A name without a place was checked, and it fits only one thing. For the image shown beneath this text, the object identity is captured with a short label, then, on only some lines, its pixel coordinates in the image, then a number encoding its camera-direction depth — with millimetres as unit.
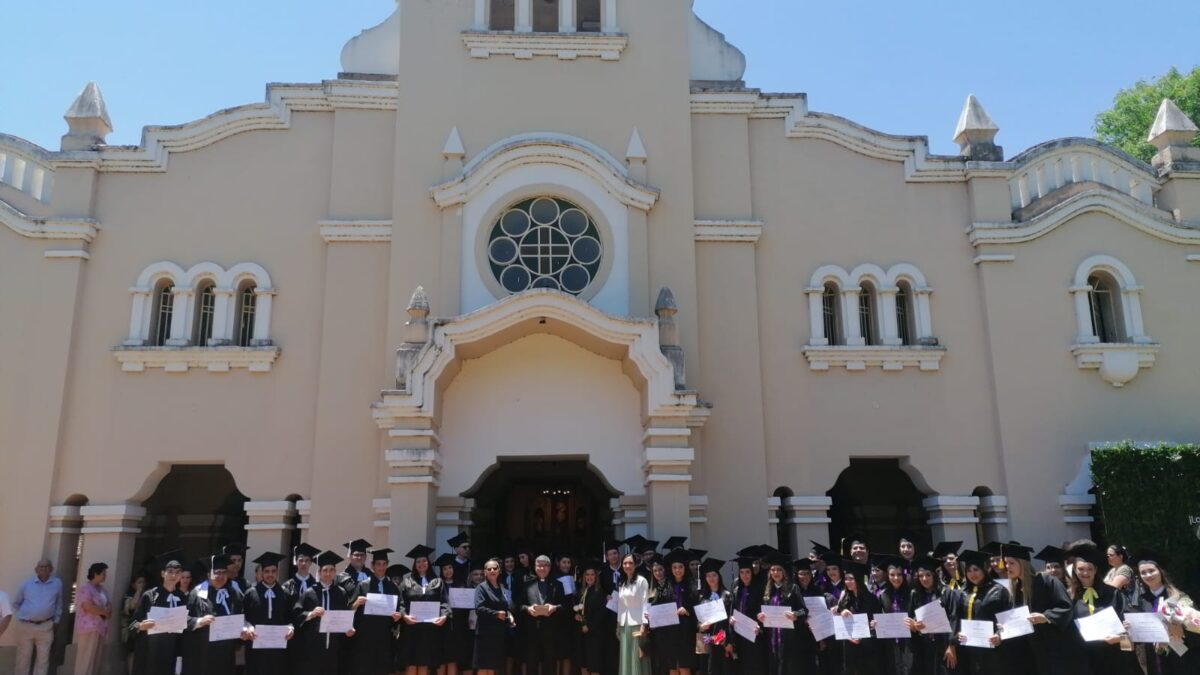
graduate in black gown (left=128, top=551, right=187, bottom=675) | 10961
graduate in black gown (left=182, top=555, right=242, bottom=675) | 10961
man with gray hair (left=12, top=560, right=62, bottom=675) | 13430
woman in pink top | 13453
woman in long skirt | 11586
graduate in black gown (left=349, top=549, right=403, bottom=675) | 11484
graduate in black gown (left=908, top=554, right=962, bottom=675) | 10484
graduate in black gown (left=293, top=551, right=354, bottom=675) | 11320
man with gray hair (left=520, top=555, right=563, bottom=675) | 12227
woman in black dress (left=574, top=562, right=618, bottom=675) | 12117
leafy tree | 26875
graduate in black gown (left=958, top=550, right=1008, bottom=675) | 10141
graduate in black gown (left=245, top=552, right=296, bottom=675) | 11125
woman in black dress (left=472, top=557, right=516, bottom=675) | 11793
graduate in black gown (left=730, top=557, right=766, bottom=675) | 11352
